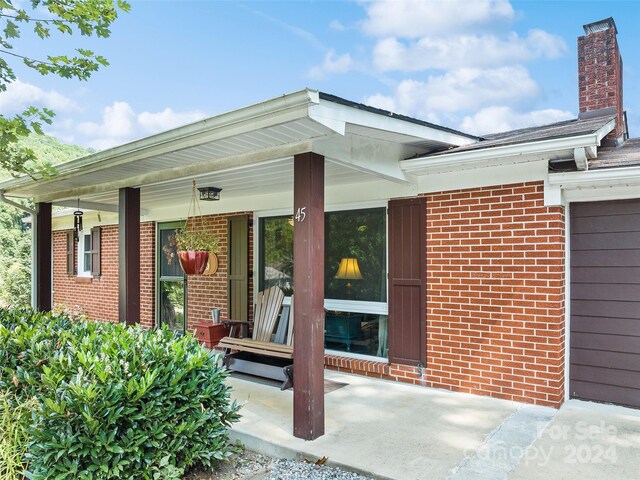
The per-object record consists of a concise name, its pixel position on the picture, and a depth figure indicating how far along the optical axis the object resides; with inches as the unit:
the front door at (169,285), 298.5
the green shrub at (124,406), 100.0
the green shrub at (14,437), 108.6
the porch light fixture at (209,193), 214.5
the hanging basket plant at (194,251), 191.5
